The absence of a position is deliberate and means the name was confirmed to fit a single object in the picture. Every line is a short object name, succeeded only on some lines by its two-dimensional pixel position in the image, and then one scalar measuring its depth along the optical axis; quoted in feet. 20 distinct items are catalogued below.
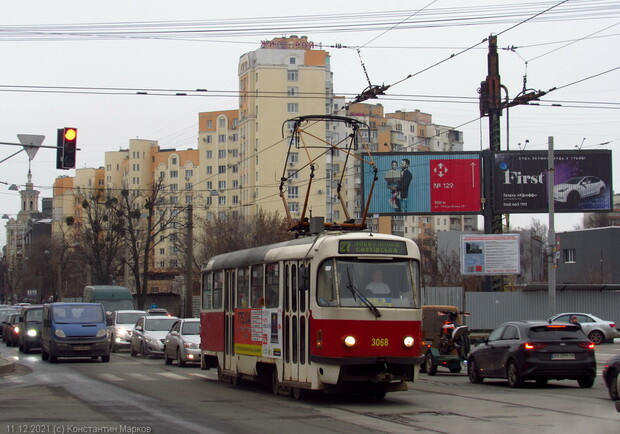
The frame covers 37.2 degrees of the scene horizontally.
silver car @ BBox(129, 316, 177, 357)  106.25
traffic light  77.15
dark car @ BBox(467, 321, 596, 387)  62.59
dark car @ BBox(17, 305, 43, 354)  122.21
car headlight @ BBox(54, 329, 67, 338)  95.91
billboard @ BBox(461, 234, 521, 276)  155.74
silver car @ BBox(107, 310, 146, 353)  127.03
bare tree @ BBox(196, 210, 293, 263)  238.68
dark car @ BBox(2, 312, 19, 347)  144.56
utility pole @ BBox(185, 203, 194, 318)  141.79
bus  154.30
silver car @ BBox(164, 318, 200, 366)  90.12
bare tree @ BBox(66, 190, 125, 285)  202.59
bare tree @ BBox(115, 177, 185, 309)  189.67
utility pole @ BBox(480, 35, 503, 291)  145.28
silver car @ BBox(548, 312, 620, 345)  132.77
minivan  95.86
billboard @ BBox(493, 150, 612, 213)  154.92
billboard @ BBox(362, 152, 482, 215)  155.53
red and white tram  49.98
